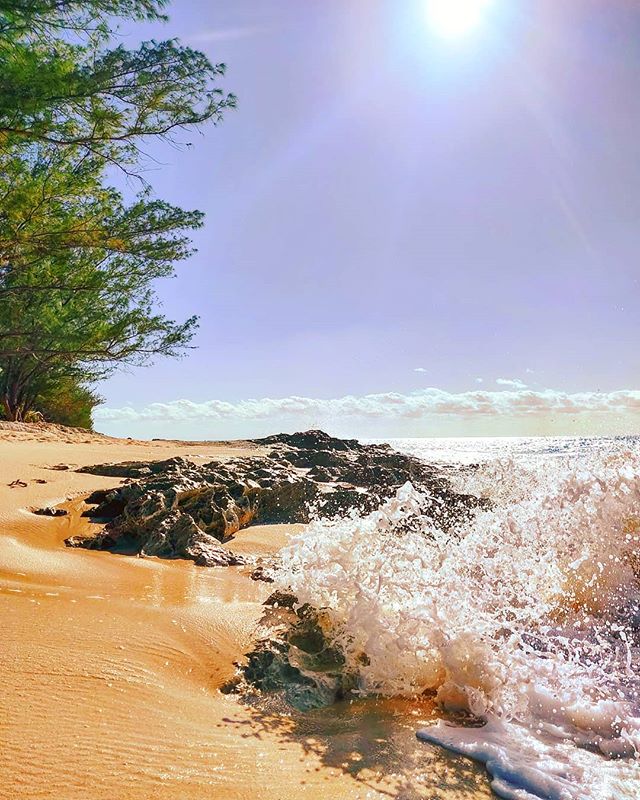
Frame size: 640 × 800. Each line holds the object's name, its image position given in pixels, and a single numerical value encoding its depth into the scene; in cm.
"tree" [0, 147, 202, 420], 738
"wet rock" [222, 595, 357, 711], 255
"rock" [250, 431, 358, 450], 1358
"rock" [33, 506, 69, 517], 506
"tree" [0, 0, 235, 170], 575
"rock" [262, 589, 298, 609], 341
